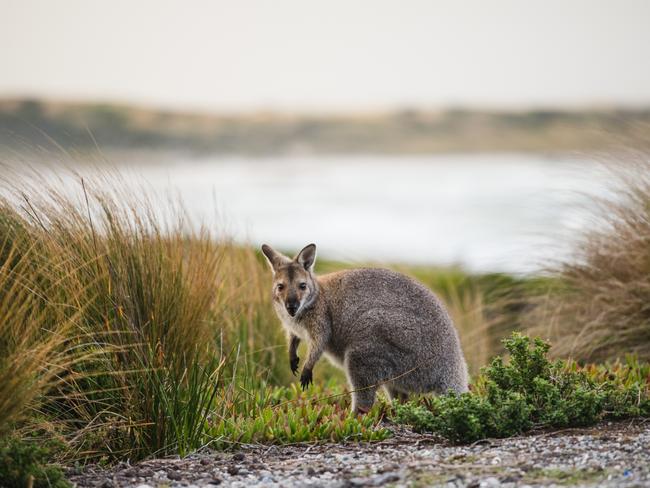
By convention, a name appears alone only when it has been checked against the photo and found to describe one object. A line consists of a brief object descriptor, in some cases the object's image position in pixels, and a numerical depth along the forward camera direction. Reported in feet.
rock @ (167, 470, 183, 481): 36.22
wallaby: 45.47
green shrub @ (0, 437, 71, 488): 34.35
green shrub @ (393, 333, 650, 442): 39.93
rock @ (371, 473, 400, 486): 33.03
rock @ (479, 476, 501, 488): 32.01
